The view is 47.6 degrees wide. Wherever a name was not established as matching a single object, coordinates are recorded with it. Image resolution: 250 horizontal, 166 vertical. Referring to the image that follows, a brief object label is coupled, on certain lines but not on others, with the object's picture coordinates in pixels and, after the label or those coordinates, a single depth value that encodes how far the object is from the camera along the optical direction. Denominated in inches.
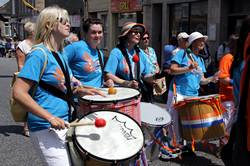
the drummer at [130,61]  117.7
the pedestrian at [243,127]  68.5
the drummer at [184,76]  132.6
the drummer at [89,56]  110.0
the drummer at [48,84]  68.0
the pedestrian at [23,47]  154.2
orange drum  124.5
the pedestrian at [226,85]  130.3
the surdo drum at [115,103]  80.7
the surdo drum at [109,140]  69.2
